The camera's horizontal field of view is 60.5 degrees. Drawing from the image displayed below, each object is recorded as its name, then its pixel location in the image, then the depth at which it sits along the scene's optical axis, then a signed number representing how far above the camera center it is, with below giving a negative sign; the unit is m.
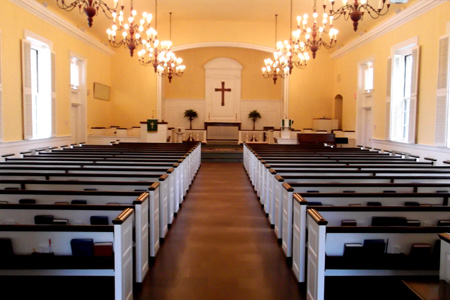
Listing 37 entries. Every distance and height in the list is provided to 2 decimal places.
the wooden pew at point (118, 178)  4.96 -0.70
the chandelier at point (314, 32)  7.10 +1.91
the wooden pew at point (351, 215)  3.49 -0.79
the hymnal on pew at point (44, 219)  3.52 -0.85
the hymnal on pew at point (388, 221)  3.58 -0.84
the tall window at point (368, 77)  13.48 +1.90
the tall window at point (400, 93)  10.95 +1.08
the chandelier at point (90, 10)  4.95 +1.50
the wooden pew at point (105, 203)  3.49 -0.77
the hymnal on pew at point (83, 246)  3.05 -0.95
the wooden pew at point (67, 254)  2.87 -1.01
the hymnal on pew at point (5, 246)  3.10 -0.97
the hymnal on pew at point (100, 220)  3.46 -0.84
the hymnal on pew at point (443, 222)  3.61 -0.85
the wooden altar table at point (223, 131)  18.69 -0.12
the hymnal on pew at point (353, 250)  3.09 -0.96
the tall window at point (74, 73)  13.17 +1.85
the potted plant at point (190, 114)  18.75 +0.68
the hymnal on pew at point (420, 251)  3.11 -0.96
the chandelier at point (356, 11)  5.21 +1.62
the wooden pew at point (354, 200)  3.99 -0.75
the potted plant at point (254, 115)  18.83 +0.68
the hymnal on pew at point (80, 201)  4.04 -0.79
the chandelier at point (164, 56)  9.89 +2.08
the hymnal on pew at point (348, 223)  3.46 -0.83
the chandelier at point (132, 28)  6.91 +1.93
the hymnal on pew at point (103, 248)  3.04 -0.96
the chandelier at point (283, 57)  9.61 +2.05
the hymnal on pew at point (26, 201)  4.07 -0.79
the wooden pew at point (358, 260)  2.92 -0.99
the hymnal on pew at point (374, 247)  3.11 -0.94
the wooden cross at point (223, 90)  19.06 +1.90
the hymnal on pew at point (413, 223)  3.57 -0.85
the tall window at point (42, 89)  10.72 +1.06
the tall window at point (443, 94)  8.37 +0.82
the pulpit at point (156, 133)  14.20 -0.20
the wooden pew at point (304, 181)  4.90 -0.71
